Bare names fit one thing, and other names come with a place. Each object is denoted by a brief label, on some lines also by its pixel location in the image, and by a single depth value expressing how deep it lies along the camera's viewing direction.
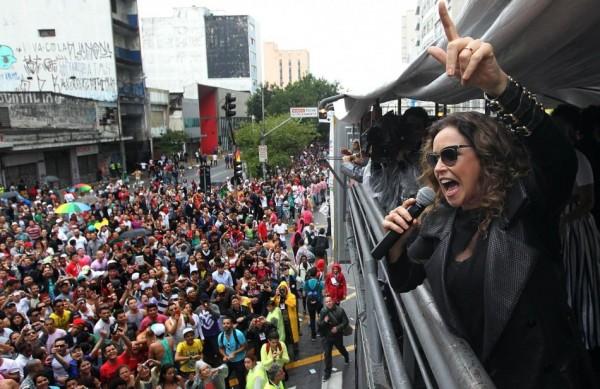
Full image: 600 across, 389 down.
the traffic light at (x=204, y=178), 22.97
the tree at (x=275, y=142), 36.44
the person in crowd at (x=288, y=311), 9.35
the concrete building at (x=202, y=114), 56.44
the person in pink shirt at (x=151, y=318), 7.76
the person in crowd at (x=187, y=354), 7.49
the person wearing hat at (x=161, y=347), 7.10
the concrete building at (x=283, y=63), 161.88
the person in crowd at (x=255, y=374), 6.66
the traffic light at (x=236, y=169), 22.22
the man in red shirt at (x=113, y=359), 6.70
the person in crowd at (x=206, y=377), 6.71
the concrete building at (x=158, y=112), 49.25
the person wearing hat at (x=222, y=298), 8.80
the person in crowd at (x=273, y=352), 7.46
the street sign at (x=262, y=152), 25.50
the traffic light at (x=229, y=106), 19.30
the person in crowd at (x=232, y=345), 7.85
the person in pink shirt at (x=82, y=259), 11.19
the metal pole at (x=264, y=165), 26.59
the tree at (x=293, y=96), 56.75
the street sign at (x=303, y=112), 22.98
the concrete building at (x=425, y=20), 57.15
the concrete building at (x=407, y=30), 97.20
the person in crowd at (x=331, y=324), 8.73
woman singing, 1.38
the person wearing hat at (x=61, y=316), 7.85
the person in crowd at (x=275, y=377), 6.69
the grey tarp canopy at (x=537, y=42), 1.26
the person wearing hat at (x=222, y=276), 9.87
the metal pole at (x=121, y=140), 41.22
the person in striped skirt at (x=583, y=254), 2.14
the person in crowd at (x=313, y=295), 10.48
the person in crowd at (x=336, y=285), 10.15
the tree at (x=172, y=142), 48.78
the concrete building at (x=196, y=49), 82.06
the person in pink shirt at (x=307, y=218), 16.22
